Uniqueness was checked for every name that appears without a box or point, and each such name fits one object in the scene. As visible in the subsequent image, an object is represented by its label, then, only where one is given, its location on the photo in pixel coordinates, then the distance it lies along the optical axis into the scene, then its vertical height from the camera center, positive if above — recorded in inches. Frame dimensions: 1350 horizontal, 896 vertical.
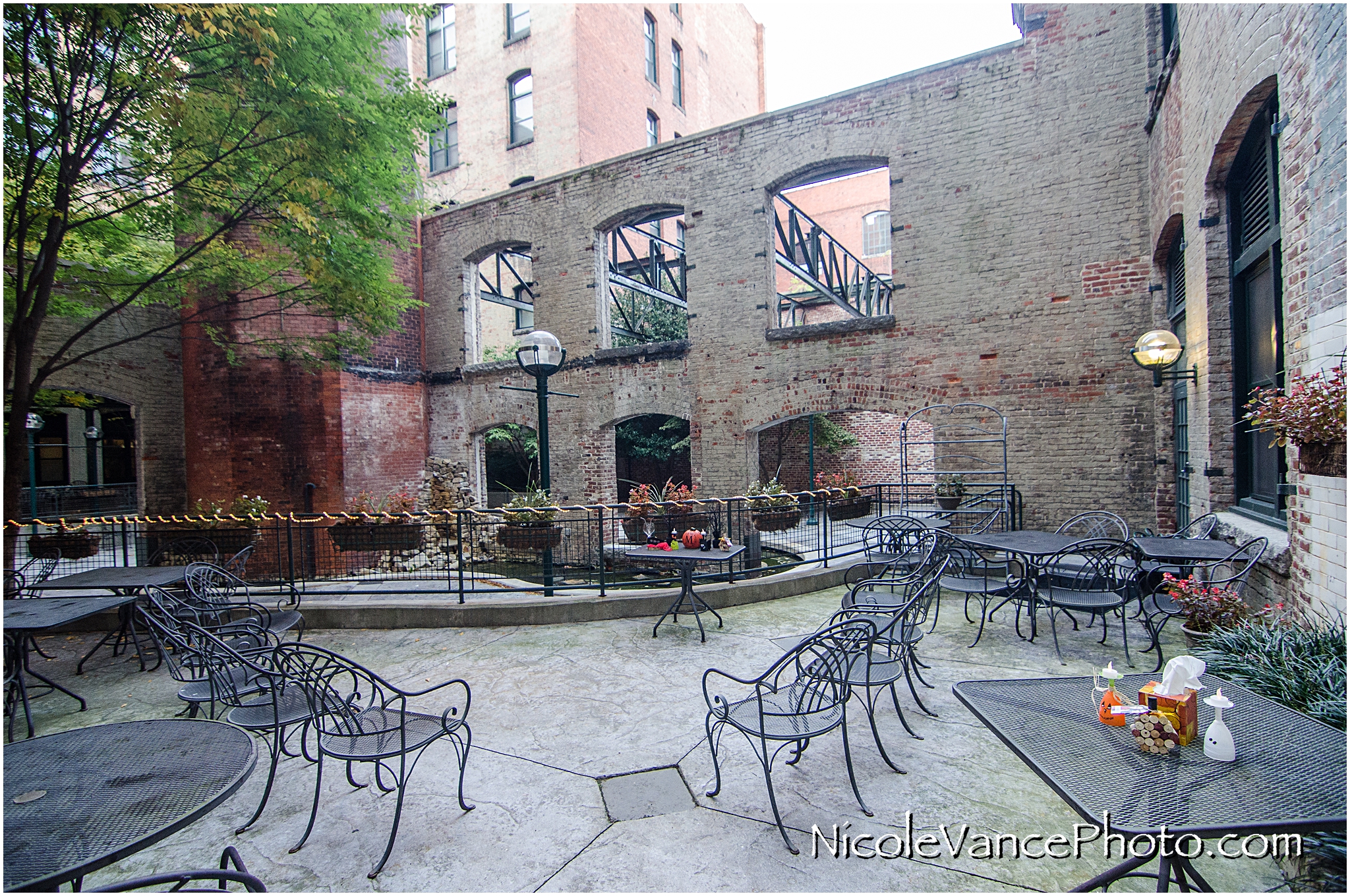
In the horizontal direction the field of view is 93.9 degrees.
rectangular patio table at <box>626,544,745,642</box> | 207.8 -38.7
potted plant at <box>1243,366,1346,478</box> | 122.7 +2.3
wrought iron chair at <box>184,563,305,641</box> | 170.6 -39.7
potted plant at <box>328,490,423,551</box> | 278.8 -36.1
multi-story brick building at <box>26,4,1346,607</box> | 174.6 +69.1
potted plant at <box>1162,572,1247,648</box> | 164.1 -46.1
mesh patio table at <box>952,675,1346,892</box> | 64.4 -39.1
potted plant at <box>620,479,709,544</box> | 264.2 -30.3
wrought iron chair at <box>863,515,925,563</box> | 232.2 -37.7
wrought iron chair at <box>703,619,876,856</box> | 105.1 -47.4
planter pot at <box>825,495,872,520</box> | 316.5 -34.2
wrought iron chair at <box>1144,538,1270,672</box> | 168.4 -45.1
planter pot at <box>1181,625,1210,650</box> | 161.2 -53.5
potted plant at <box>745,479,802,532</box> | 307.3 -33.8
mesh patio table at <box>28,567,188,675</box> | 196.2 -39.3
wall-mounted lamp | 235.8 +31.2
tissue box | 77.8 -34.2
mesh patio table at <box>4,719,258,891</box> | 66.2 -40.7
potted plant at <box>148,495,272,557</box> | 271.7 -32.8
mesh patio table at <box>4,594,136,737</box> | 152.5 -40.7
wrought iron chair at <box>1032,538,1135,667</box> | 170.7 -44.0
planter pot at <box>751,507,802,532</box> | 307.3 -37.3
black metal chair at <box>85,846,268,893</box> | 61.8 -44.7
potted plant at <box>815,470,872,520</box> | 315.9 -32.2
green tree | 208.7 +117.6
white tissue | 80.0 -31.1
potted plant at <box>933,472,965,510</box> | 324.8 -27.1
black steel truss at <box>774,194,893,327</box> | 468.8 +146.4
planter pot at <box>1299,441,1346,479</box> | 125.3 -5.7
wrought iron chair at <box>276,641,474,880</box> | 102.2 -48.2
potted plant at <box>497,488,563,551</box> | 277.1 -33.5
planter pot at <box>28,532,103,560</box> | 266.5 -37.1
